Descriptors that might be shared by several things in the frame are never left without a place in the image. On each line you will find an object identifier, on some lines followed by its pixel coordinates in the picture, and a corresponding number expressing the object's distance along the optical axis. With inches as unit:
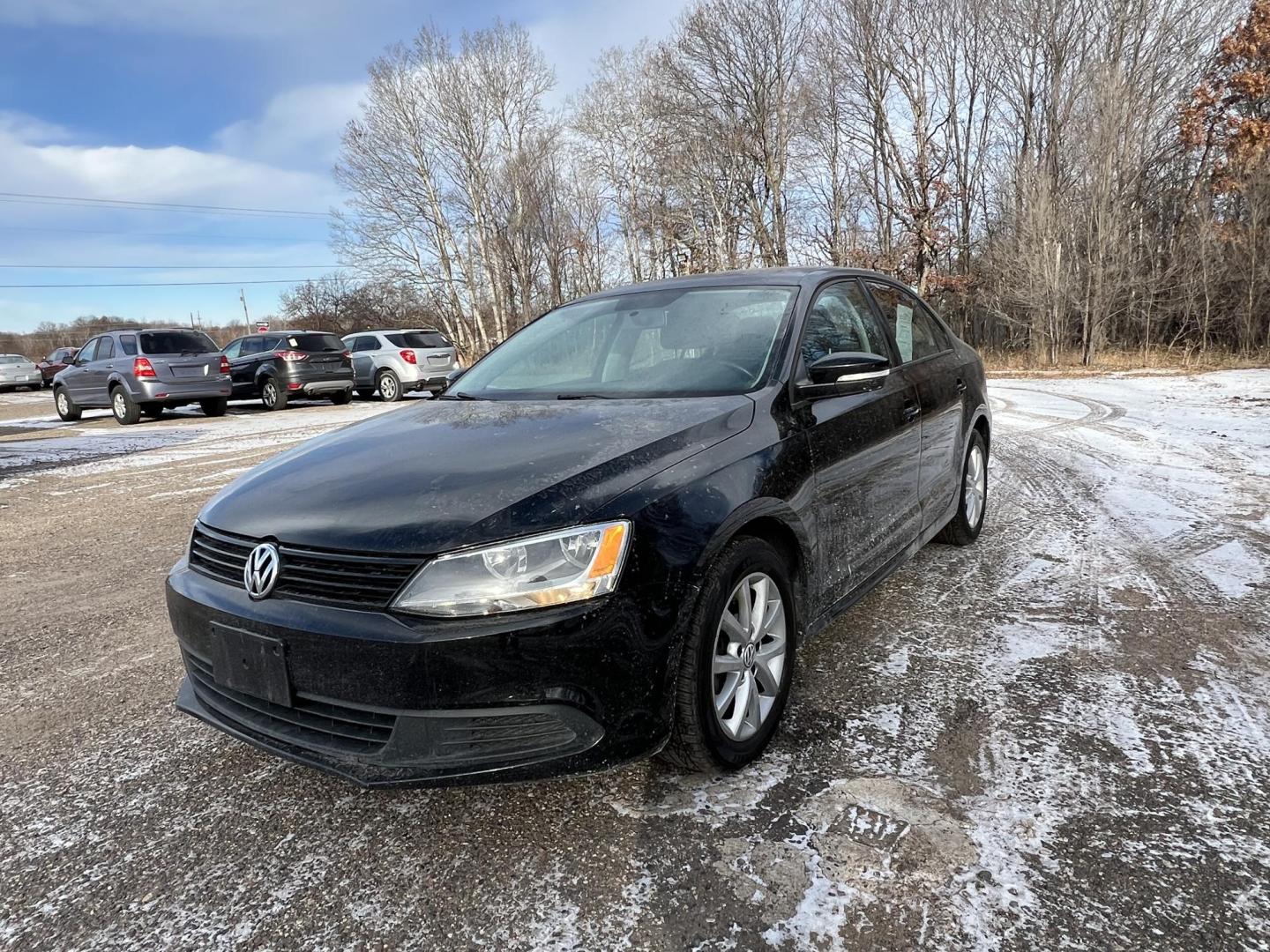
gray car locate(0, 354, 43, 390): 1238.3
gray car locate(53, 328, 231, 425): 549.6
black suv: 663.1
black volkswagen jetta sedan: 72.4
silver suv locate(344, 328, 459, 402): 719.7
